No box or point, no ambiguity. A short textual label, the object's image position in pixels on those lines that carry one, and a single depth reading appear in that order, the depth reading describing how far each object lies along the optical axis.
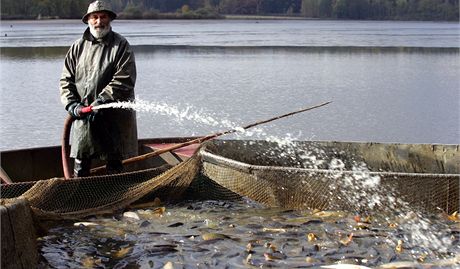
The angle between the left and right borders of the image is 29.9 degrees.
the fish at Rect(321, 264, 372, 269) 5.64
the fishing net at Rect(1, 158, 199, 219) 6.61
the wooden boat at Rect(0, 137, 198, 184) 8.08
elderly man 7.10
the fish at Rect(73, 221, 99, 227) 6.76
